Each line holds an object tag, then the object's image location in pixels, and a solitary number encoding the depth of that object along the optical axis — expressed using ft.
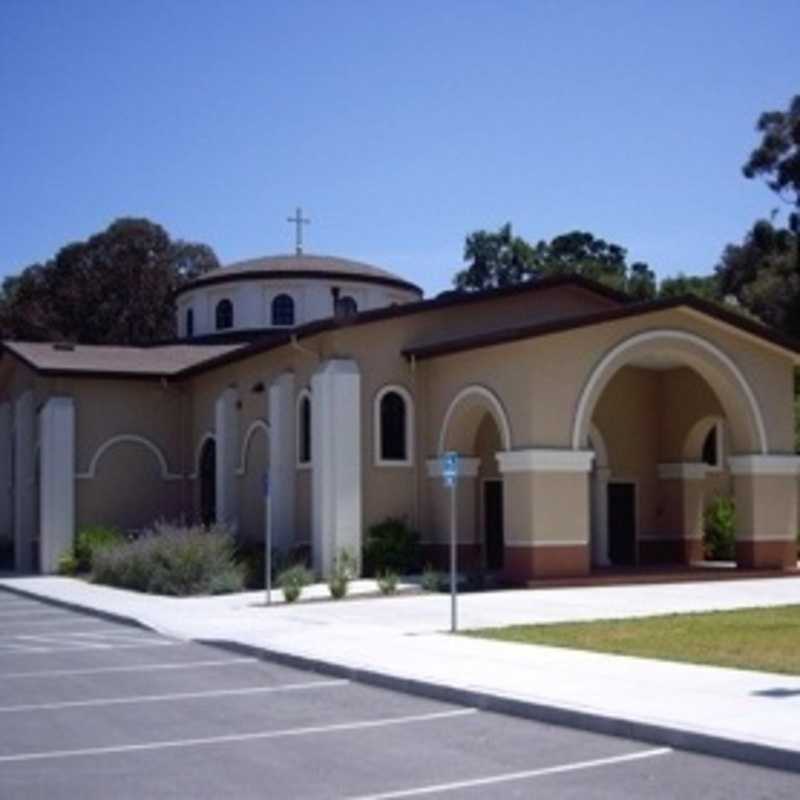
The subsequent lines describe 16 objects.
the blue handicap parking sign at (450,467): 66.64
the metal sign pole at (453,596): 63.64
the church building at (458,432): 94.99
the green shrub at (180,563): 95.09
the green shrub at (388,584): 88.02
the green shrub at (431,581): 90.43
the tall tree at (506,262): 236.63
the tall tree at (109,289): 238.48
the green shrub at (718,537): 118.52
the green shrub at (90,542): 119.65
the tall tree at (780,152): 193.98
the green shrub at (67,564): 121.51
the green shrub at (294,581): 84.43
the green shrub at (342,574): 86.12
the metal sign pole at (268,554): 81.35
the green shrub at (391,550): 101.71
